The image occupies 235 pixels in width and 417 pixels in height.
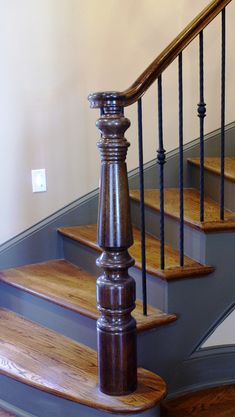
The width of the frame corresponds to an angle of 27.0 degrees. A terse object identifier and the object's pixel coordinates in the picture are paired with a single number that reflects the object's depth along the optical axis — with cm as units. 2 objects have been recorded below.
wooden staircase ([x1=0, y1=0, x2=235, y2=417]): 161
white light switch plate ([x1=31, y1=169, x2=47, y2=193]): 262
